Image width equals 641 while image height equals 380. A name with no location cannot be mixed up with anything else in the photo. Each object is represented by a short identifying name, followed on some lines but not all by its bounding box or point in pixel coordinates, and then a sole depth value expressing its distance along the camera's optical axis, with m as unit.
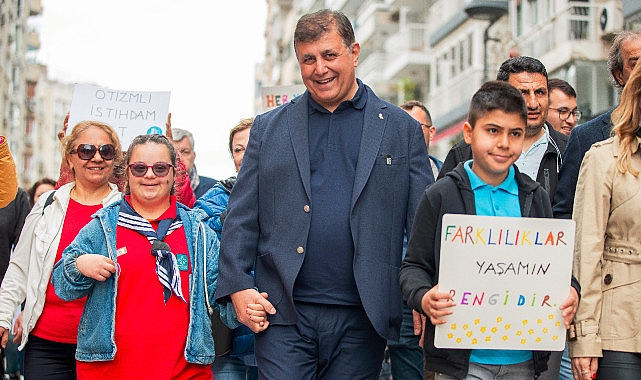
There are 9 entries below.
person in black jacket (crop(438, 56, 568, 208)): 6.02
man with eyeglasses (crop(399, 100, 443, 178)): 9.20
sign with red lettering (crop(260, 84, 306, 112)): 10.85
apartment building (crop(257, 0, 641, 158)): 23.97
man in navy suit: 5.15
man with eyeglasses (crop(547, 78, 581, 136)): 8.35
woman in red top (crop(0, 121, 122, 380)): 6.28
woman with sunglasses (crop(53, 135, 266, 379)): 5.64
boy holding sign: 4.65
